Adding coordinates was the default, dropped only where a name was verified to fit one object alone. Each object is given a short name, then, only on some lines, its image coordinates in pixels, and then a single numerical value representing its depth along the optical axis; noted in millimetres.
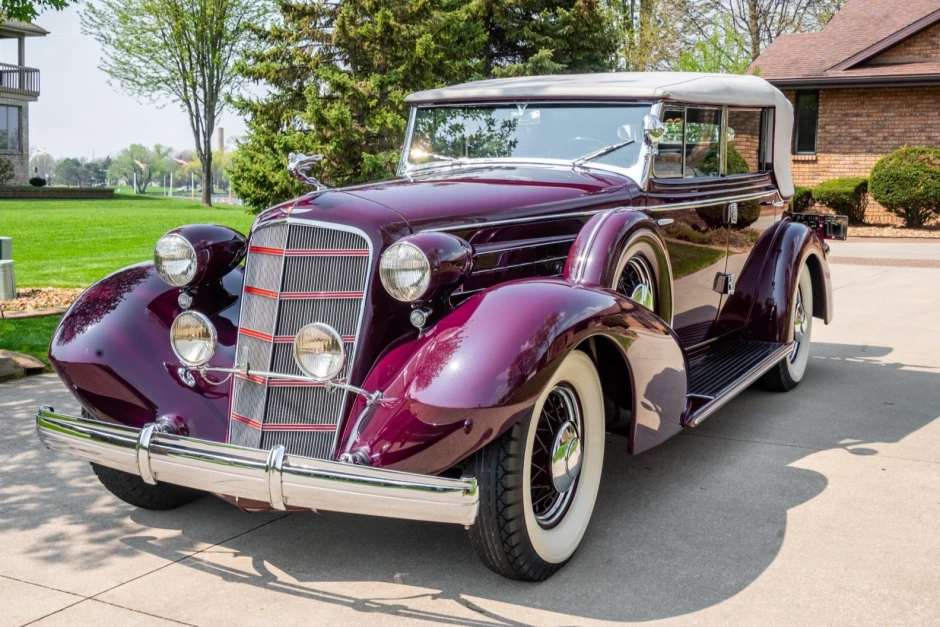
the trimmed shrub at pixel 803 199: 20672
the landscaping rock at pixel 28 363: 6336
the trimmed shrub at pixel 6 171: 35769
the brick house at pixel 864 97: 20375
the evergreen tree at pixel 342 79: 15406
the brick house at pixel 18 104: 38250
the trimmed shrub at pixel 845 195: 20047
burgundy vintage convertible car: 2959
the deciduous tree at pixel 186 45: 40469
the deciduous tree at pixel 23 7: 6827
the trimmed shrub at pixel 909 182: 19141
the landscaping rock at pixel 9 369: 6078
